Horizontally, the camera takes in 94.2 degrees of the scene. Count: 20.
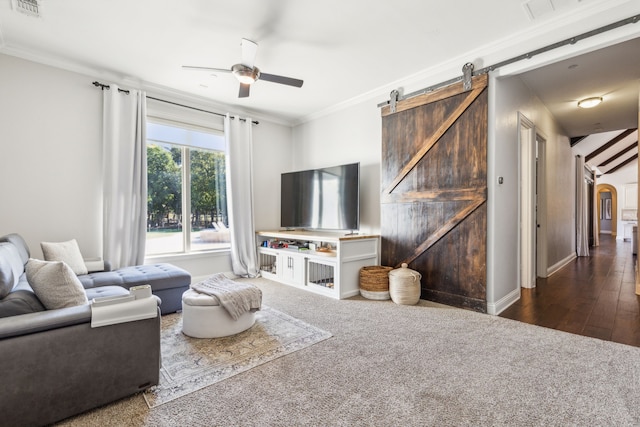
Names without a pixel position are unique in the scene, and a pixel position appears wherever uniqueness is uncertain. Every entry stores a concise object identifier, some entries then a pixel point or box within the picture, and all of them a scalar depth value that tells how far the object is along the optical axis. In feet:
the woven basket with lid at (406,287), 10.99
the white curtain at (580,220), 21.86
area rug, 6.00
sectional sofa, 4.47
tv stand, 12.17
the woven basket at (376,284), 11.84
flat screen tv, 13.40
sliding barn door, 10.21
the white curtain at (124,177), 11.78
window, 13.60
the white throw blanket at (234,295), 8.16
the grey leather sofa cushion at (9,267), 5.25
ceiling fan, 9.41
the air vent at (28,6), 7.95
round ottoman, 8.12
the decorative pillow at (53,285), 5.61
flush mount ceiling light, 13.49
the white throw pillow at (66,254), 9.48
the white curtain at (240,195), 15.42
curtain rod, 11.79
